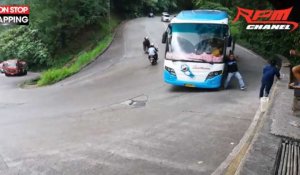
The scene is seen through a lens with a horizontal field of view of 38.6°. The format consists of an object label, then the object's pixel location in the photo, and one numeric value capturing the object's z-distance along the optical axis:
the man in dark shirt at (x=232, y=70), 18.72
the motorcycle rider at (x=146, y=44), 33.87
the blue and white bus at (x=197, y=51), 18.17
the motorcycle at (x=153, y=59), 28.03
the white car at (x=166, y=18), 60.22
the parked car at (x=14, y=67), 42.25
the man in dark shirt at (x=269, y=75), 15.19
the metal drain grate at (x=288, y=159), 6.44
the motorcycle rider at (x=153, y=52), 28.05
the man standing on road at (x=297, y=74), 10.05
